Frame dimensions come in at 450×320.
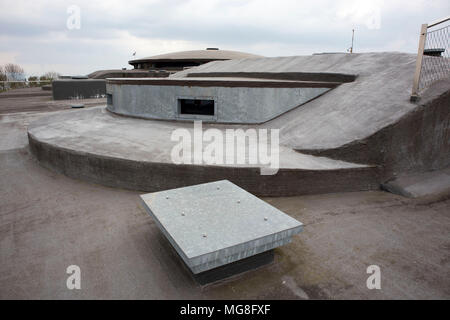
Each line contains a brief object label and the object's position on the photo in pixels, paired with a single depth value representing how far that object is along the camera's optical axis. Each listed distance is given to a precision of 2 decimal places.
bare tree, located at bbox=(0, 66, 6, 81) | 58.89
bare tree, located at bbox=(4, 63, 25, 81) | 73.20
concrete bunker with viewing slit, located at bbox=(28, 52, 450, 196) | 7.85
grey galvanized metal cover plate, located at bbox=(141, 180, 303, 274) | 4.26
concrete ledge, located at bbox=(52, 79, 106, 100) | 31.22
